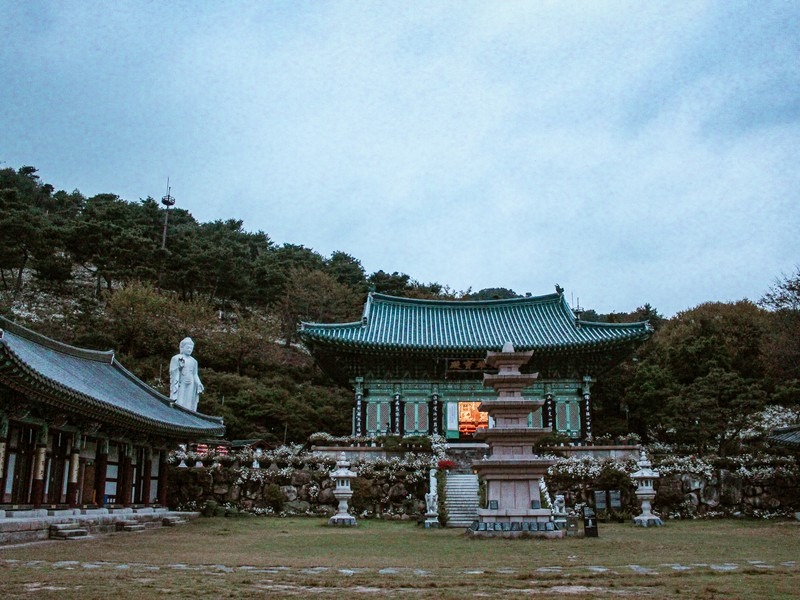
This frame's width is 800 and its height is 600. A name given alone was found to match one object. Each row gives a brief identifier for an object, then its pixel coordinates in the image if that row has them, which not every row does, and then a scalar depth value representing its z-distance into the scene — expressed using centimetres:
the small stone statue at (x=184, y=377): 3203
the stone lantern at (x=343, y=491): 2352
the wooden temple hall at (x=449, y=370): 3431
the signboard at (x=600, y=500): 2594
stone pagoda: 1905
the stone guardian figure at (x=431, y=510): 2311
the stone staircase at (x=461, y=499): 2436
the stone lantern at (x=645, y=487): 2372
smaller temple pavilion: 1622
